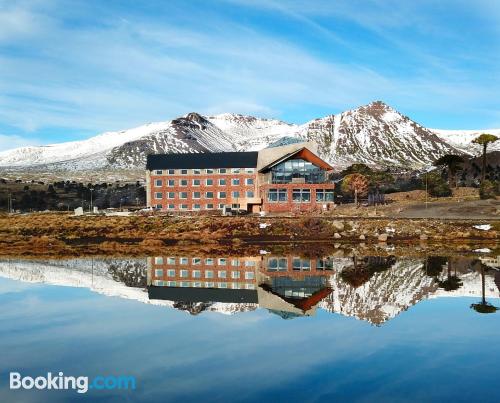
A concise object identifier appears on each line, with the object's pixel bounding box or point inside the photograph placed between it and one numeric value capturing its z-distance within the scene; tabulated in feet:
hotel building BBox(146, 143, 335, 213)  321.32
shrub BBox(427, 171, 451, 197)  383.45
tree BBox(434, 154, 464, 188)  401.49
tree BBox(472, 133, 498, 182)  388.98
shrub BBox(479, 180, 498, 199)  330.54
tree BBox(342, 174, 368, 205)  342.64
